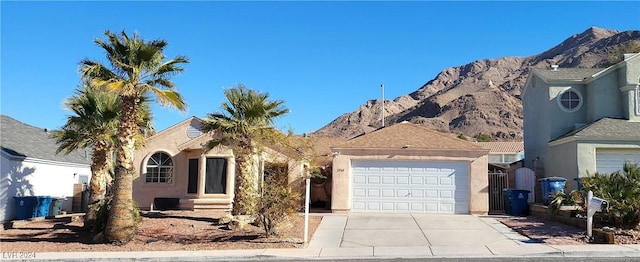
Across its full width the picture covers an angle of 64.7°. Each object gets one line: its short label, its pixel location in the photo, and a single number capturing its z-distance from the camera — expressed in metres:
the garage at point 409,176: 20.33
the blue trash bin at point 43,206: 21.56
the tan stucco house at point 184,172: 22.02
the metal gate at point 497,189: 21.72
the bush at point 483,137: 78.84
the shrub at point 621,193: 14.07
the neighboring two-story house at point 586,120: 19.34
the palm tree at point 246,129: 16.80
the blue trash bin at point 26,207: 20.67
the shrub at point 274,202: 14.11
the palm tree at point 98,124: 17.47
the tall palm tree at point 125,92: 14.27
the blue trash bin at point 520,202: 19.58
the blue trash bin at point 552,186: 18.45
